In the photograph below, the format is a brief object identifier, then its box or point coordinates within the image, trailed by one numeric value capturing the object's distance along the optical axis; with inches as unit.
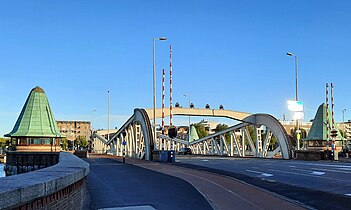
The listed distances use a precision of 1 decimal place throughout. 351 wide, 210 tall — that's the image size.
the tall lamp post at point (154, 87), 1919.3
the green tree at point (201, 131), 7435.0
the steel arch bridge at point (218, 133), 1979.6
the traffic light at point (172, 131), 1605.6
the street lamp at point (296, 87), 2033.7
